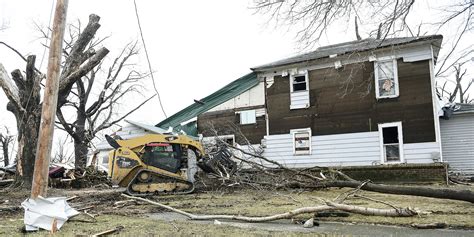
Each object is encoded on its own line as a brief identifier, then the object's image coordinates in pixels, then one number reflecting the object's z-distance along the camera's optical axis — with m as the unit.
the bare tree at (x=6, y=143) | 45.20
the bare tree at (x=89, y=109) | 28.47
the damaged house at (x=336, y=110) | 15.41
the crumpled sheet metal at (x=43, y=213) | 5.82
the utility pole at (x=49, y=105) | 6.23
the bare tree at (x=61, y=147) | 56.57
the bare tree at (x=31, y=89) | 13.24
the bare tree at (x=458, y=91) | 36.62
